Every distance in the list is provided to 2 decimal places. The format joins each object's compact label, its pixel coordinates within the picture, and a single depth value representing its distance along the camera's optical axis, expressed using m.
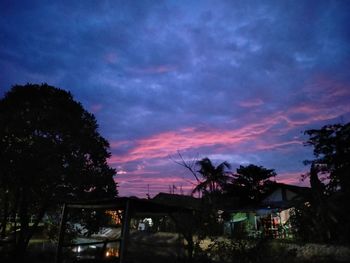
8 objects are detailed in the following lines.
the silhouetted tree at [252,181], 50.84
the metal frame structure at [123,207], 11.62
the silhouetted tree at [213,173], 47.97
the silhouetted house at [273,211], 26.31
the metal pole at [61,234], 13.39
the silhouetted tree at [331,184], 20.08
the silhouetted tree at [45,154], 15.02
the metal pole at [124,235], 11.27
